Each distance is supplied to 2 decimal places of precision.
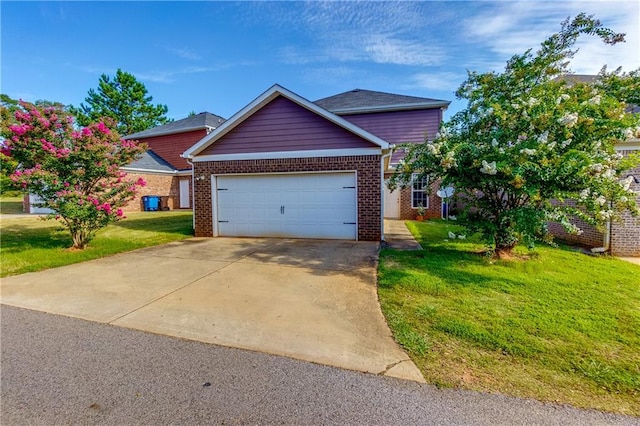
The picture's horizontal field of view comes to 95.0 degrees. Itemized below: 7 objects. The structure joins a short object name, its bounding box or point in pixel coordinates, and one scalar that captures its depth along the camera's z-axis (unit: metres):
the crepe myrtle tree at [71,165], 6.57
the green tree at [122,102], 33.31
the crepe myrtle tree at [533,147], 4.89
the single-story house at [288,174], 8.41
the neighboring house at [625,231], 6.91
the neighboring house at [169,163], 18.69
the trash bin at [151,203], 18.55
